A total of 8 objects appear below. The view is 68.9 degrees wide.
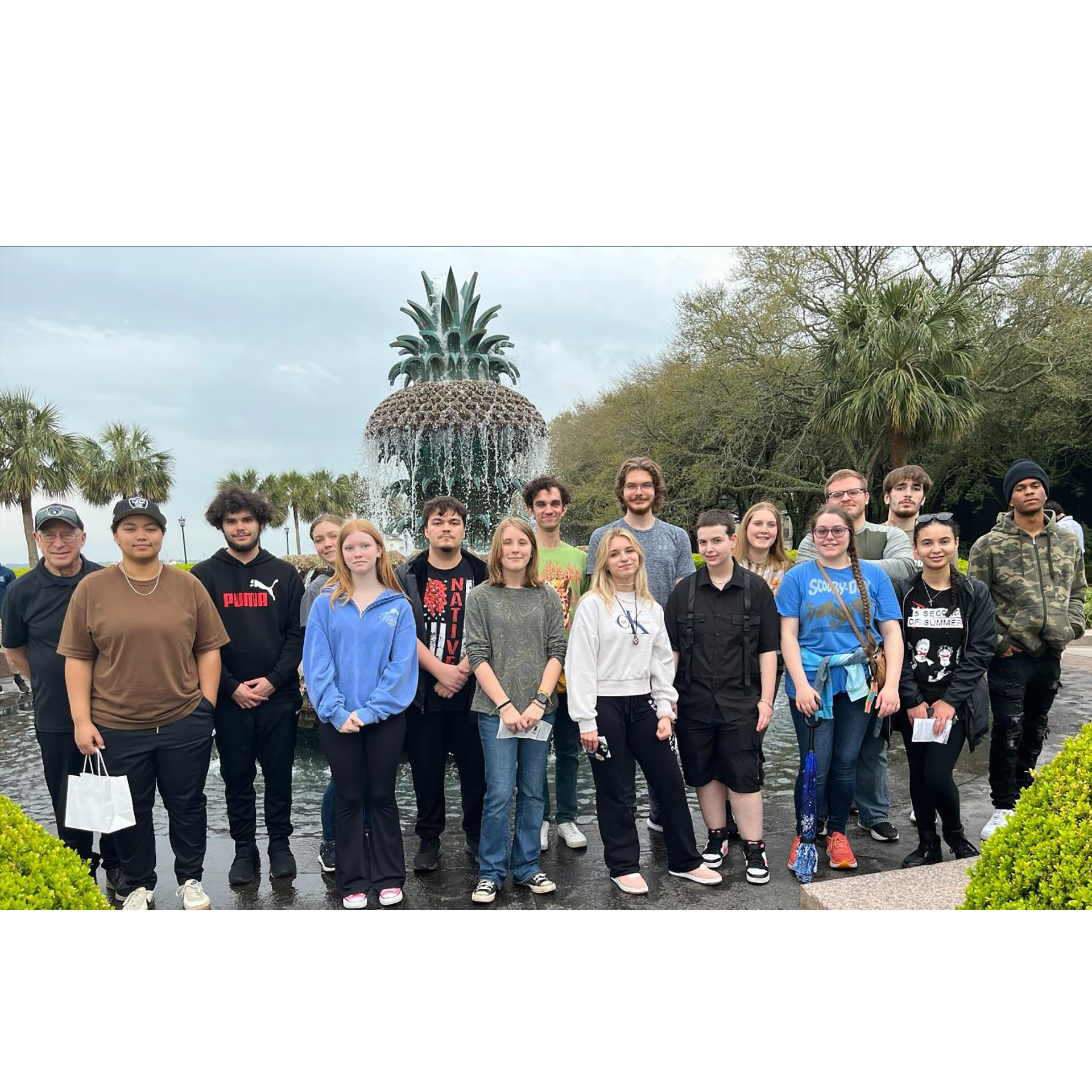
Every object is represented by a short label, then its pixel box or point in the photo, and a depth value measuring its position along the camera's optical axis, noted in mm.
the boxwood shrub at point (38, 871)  2590
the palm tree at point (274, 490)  54719
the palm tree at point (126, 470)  41844
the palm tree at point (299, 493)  60156
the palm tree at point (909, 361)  18703
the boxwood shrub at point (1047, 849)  2617
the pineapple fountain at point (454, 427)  10352
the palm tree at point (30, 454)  32656
